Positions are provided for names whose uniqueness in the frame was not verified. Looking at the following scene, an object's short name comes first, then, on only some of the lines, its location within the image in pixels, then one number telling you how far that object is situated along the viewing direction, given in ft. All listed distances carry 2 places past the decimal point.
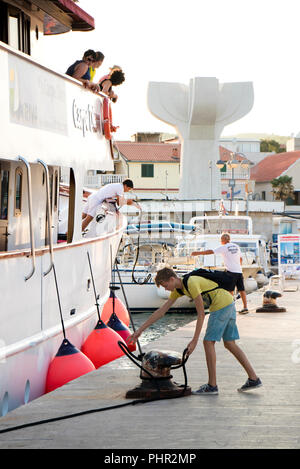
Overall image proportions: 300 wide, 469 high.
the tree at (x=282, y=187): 273.33
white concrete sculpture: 228.22
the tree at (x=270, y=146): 444.55
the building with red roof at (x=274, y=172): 280.10
